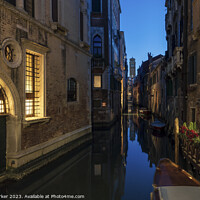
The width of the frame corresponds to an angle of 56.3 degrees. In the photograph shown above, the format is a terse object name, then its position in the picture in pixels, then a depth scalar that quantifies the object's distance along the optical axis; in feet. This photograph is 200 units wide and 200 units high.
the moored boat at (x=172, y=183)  14.29
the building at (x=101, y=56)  71.36
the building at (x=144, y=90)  174.40
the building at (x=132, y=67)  521.24
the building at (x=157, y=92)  93.90
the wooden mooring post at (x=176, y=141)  28.52
